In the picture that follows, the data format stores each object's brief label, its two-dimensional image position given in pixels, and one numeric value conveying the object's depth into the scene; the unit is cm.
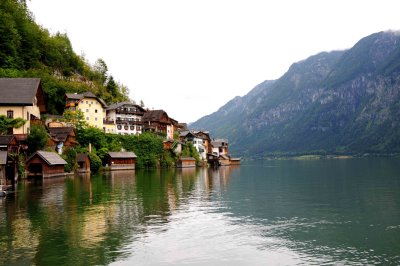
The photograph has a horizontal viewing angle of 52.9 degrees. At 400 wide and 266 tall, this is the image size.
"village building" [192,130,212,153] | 15336
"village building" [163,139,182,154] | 12325
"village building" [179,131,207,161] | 14412
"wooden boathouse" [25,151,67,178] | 7062
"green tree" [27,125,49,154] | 7081
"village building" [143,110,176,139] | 13038
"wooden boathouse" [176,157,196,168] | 12462
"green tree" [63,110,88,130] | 10088
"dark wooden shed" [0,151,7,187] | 4547
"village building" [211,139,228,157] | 16512
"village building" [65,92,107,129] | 11175
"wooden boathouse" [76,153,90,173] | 8779
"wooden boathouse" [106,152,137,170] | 10281
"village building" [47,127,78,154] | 8325
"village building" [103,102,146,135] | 12091
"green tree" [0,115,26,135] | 6581
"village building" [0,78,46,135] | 6694
